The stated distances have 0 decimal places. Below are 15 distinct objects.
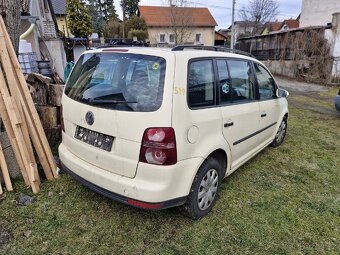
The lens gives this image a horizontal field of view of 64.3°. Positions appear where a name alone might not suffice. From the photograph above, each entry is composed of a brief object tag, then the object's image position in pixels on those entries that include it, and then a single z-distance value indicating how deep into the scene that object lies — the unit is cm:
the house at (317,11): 2163
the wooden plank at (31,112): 321
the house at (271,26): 4650
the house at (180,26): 2978
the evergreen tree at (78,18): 2797
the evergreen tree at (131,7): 4947
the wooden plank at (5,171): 314
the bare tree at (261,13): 4443
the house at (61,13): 3046
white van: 230
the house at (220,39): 4180
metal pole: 2202
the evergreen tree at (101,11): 4871
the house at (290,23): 4310
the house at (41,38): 805
